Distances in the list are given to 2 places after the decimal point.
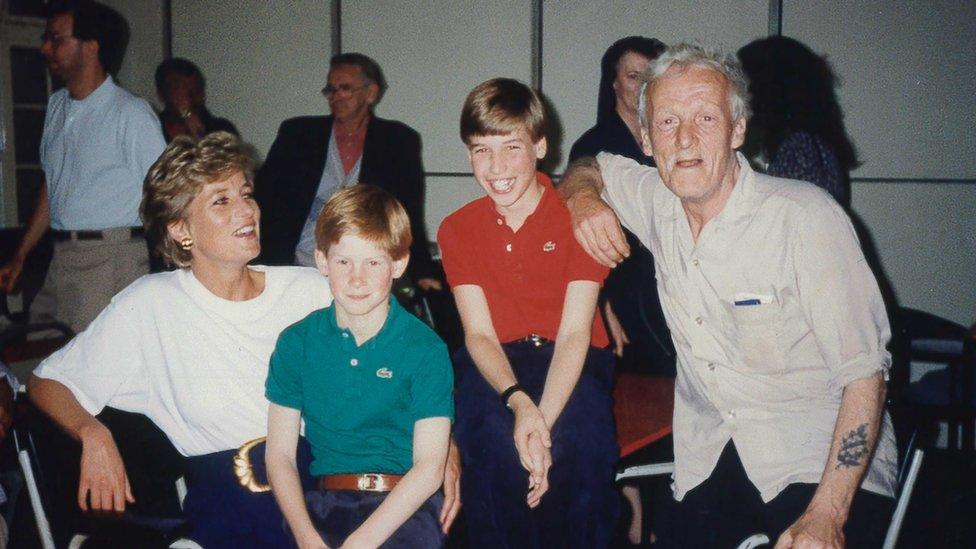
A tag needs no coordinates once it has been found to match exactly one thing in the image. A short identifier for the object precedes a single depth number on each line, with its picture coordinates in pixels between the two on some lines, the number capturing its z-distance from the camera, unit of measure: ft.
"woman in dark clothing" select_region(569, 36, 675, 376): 9.97
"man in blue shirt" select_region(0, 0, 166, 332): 11.96
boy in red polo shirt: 6.20
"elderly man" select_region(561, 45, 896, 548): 5.32
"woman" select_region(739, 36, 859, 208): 8.04
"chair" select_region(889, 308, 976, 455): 8.68
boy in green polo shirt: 5.66
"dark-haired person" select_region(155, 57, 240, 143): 17.53
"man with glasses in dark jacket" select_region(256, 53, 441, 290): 13.44
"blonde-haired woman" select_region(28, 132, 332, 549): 6.15
